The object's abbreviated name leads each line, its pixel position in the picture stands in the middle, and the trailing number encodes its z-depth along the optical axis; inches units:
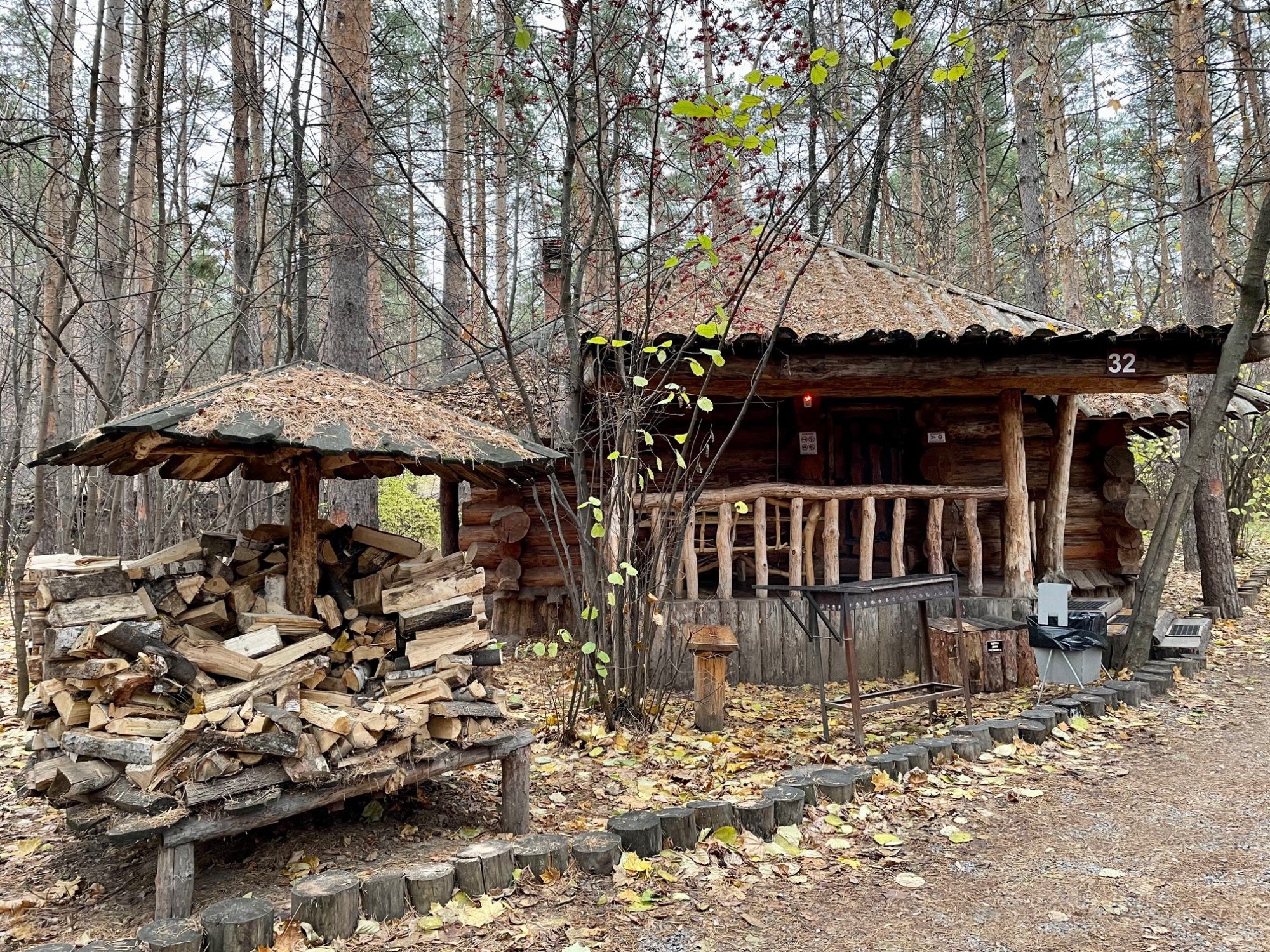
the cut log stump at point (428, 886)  129.0
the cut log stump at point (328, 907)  120.5
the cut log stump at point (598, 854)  139.5
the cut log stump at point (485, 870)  133.0
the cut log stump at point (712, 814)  153.7
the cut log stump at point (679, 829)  150.4
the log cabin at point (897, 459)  293.7
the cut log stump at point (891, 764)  182.1
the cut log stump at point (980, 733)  203.5
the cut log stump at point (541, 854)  138.1
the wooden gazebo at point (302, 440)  138.7
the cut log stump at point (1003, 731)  209.2
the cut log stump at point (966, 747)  197.8
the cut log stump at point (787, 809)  157.9
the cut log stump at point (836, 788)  168.1
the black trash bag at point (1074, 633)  257.1
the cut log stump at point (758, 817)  154.9
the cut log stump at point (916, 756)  187.6
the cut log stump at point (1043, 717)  213.5
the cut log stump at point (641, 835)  146.6
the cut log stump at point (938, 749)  193.8
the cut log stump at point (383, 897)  125.9
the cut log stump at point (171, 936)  110.2
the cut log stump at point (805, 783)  166.7
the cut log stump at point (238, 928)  114.0
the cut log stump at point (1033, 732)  210.2
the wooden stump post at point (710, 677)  229.0
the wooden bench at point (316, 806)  129.9
